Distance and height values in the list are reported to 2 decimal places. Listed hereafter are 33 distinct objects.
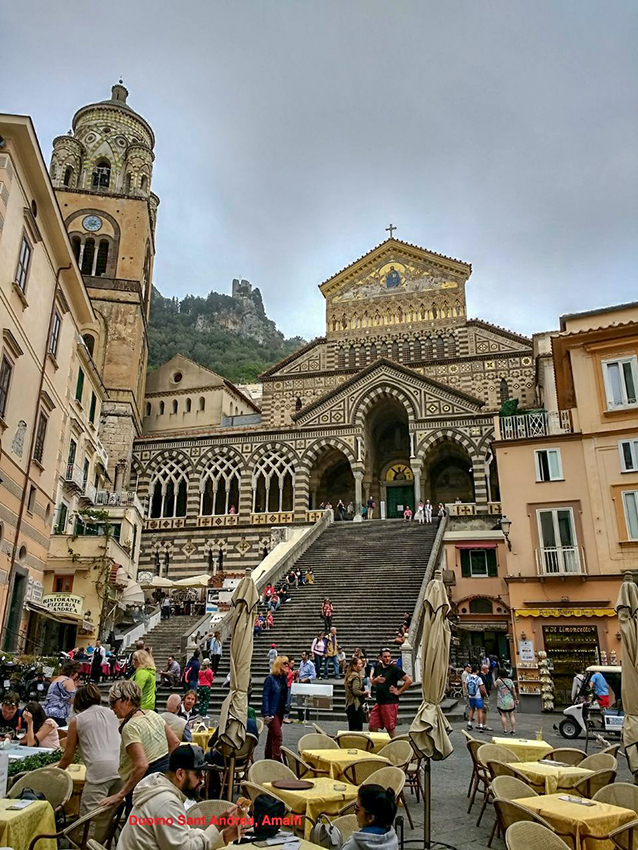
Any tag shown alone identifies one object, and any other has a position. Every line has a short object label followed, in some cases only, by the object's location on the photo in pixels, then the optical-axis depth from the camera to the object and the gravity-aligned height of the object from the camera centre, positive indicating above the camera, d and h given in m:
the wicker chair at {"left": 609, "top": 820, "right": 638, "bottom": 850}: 5.36 -1.41
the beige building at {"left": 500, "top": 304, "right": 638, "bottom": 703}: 19.06 +4.48
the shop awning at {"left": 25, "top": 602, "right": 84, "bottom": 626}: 18.61 +1.00
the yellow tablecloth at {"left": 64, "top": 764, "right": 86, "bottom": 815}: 6.02 -1.22
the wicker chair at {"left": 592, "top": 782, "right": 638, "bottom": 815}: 6.17 -1.25
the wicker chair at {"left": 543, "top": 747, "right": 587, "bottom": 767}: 8.05 -1.17
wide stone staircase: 18.00 +1.66
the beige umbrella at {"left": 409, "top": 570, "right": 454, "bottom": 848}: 7.06 -0.32
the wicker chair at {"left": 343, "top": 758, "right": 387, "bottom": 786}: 7.09 -1.17
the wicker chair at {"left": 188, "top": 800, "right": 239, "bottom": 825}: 4.76 -1.06
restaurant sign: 19.53 +1.36
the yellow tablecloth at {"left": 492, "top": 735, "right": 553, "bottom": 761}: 8.37 -1.14
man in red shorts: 10.00 -0.59
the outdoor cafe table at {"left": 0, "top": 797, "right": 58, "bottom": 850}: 4.68 -1.19
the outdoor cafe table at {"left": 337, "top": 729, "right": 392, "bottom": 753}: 8.63 -1.08
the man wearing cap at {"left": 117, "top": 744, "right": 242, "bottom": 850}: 3.95 -0.93
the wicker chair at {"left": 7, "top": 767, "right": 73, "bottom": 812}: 5.59 -1.05
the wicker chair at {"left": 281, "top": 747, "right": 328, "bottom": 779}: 7.34 -1.20
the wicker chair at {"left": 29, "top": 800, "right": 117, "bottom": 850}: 4.79 -1.27
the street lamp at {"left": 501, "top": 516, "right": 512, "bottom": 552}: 20.83 +3.72
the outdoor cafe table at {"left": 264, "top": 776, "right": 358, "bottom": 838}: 5.87 -1.24
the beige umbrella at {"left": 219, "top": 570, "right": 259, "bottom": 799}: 7.44 -0.17
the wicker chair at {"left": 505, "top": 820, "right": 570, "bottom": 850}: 4.70 -1.23
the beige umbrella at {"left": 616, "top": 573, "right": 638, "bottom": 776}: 8.03 -0.08
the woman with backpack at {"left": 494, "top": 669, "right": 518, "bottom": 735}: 13.44 -0.90
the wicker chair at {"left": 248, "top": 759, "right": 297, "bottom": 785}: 6.48 -1.10
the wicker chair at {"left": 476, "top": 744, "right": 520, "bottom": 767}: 7.51 -1.08
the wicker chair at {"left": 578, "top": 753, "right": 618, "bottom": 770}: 7.45 -1.16
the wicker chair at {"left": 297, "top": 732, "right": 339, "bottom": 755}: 8.18 -1.05
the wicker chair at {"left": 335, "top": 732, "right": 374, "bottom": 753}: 8.58 -1.09
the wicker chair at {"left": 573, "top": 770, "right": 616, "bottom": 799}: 6.84 -1.26
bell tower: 37.16 +24.25
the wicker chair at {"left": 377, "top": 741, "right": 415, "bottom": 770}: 7.59 -1.09
